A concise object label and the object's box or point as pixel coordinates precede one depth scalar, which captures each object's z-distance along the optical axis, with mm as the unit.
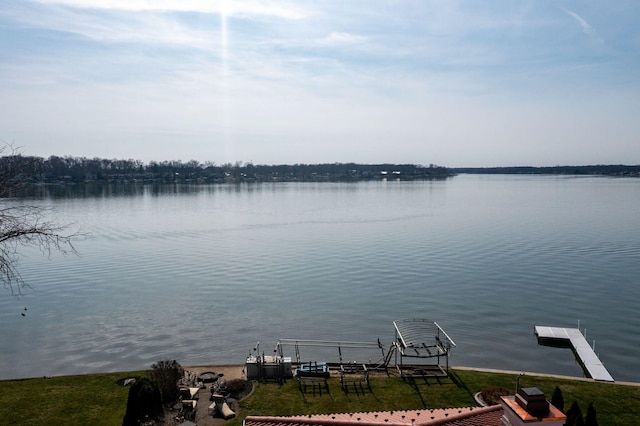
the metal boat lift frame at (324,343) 35009
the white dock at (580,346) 32128
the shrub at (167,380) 25234
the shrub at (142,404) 21703
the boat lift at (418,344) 29866
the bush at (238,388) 26281
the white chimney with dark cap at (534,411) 13227
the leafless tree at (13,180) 14650
